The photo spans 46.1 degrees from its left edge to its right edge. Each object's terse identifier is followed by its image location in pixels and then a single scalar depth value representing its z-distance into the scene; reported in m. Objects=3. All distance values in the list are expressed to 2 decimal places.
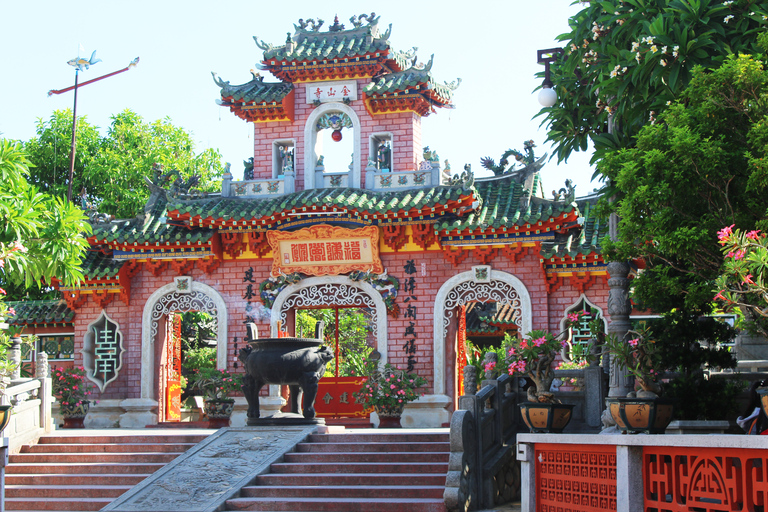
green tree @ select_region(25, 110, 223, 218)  24.00
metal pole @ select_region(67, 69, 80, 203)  21.83
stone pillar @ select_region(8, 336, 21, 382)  13.12
